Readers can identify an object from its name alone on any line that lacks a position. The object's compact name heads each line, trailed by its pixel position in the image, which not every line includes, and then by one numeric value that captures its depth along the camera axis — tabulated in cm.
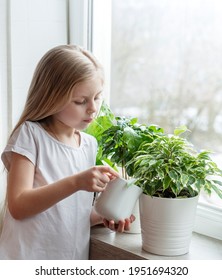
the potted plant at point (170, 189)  174
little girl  172
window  198
